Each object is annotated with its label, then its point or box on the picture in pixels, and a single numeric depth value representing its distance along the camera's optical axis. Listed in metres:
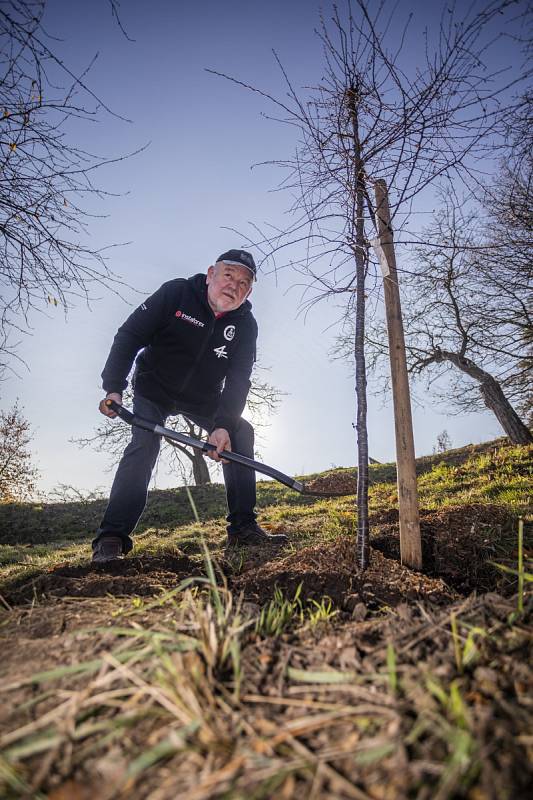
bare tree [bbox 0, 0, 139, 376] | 2.53
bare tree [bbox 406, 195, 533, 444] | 9.17
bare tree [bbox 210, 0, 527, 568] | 2.39
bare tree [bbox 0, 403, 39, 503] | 21.53
